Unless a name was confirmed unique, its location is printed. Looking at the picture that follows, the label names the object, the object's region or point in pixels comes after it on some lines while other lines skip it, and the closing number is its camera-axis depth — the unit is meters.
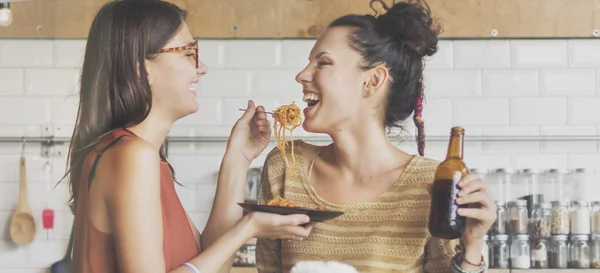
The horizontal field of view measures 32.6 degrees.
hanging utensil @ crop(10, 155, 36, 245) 5.69
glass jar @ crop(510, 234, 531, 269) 5.13
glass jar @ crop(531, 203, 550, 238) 5.21
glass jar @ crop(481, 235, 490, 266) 5.10
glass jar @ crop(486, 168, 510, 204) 5.53
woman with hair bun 2.79
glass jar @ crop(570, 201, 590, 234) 5.21
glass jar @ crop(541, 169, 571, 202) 5.48
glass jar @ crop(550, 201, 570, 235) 5.19
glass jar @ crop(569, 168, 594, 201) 5.51
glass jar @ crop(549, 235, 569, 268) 5.17
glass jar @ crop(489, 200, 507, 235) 5.21
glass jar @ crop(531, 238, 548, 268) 5.18
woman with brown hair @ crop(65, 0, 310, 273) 2.56
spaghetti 3.34
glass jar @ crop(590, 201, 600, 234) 5.24
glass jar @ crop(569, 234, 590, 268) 5.19
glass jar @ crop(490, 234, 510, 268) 5.15
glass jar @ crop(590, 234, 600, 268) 5.20
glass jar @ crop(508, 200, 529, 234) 5.18
